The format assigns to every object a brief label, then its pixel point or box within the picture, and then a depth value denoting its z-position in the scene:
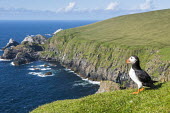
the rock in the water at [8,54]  174.88
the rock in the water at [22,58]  157.57
